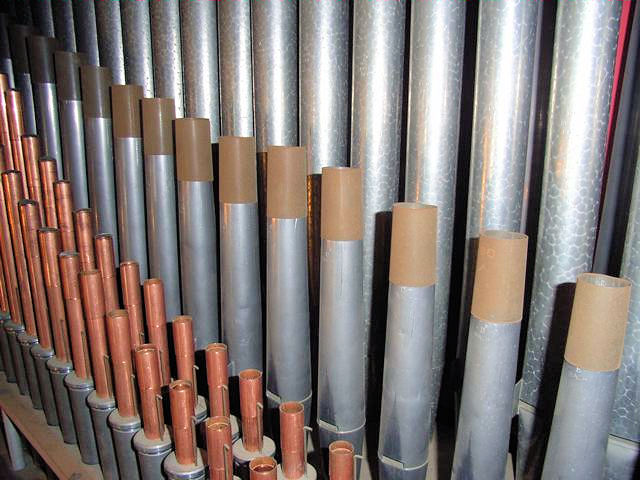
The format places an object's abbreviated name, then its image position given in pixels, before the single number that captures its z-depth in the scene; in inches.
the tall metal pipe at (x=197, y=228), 41.0
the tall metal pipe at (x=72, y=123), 49.5
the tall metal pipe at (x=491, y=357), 27.6
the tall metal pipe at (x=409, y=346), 29.9
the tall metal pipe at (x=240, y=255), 38.0
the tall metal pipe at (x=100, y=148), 47.7
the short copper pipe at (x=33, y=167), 49.5
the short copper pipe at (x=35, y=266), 48.3
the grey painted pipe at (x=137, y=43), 47.7
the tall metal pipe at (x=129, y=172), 45.7
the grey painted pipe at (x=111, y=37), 50.3
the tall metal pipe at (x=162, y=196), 43.1
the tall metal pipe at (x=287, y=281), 35.3
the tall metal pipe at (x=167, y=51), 45.8
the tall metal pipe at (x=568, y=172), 28.0
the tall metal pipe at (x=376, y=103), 35.5
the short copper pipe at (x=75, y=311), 43.1
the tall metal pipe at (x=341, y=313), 32.7
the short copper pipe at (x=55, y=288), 45.4
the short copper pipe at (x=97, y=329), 39.8
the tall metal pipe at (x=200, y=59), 44.1
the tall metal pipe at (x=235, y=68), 41.9
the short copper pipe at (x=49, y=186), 49.1
